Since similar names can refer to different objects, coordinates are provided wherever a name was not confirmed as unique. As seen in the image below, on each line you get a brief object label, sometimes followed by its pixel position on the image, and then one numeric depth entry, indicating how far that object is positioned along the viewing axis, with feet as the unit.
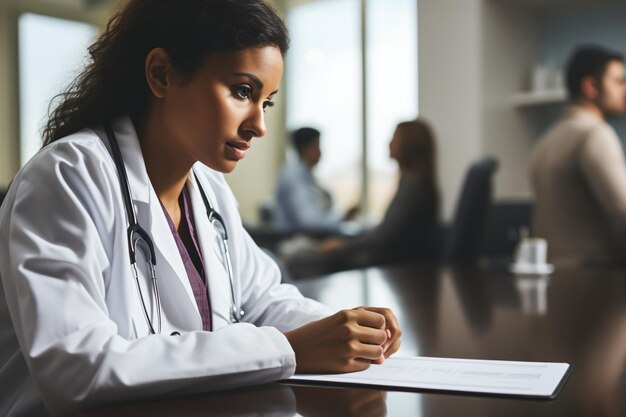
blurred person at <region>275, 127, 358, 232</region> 14.64
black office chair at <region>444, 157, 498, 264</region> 8.00
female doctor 2.20
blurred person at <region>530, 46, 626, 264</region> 7.86
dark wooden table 2.11
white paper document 2.32
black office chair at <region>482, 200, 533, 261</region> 11.51
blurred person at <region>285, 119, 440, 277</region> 9.98
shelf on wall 14.03
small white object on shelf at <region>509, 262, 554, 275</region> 6.63
